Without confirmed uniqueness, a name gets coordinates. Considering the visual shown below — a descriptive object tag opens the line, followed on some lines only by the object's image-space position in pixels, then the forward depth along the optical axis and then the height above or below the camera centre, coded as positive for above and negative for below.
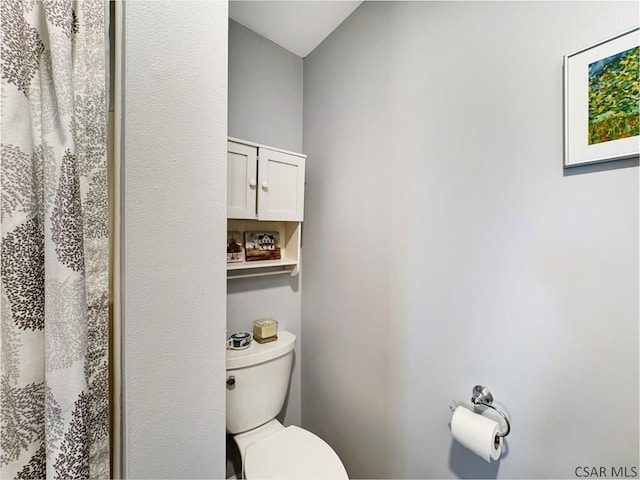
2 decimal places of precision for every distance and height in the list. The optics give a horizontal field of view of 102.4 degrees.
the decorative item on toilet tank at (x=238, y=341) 1.19 -0.49
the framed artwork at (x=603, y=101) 0.58 +0.34
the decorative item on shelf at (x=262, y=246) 1.34 -0.04
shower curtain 0.48 -0.01
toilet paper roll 0.73 -0.57
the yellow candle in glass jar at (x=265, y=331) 1.29 -0.47
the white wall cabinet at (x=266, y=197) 1.14 +0.20
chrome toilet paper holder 0.80 -0.50
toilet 0.99 -0.88
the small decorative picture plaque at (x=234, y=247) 1.25 -0.05
